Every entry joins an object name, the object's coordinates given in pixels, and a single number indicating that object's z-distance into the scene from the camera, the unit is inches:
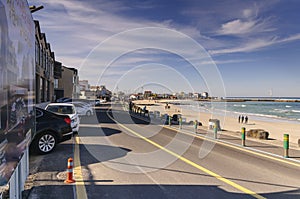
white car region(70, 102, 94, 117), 873.2
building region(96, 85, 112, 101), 3580.5
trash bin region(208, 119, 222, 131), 542.9
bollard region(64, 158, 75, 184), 183.1
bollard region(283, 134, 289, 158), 286.8
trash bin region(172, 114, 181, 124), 709.1
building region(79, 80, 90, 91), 3457.1
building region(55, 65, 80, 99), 1932.3
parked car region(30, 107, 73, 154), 270.8
